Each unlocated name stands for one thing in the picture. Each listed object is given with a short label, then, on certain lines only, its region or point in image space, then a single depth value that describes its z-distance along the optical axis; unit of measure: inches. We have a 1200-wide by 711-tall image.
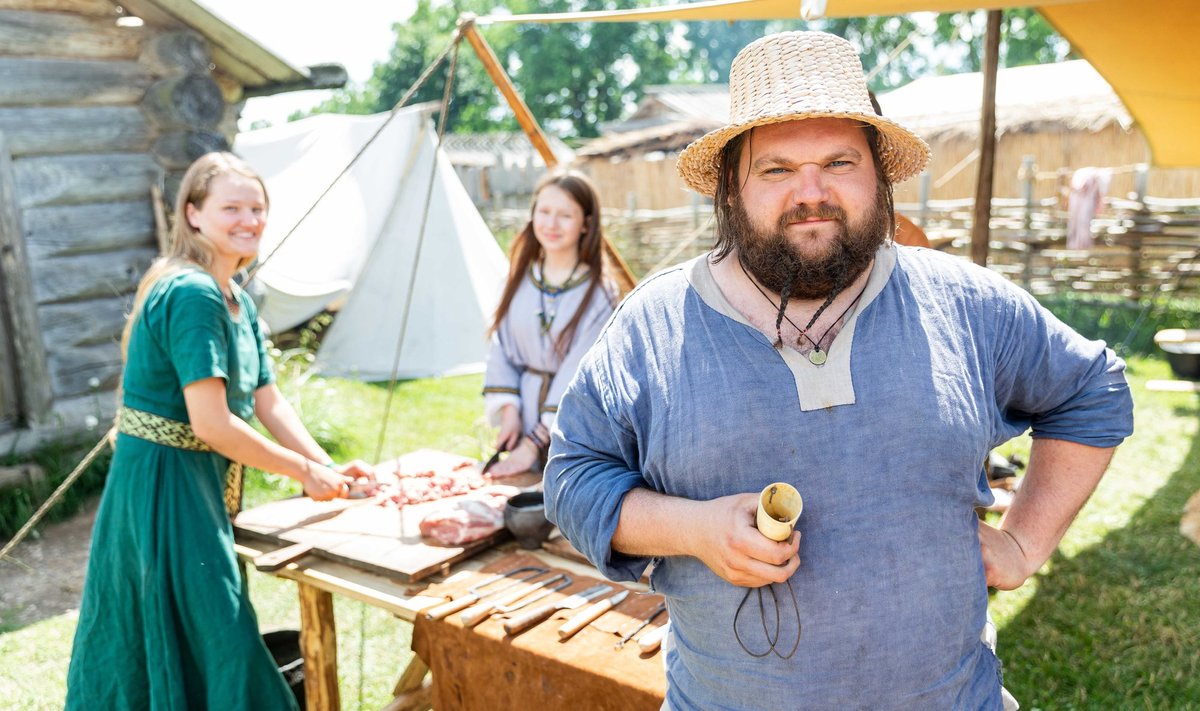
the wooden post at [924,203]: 443.9
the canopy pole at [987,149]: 174.9
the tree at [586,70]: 1550.2
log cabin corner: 202.7
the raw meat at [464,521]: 98.0
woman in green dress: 94.3
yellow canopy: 135.5
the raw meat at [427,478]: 114.0
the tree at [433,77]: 1562.5
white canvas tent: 349.7
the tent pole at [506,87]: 135.2
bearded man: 54.2
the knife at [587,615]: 79.8
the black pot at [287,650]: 122.0
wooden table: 91.4
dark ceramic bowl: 98.1
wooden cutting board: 94.2
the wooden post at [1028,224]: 402.9
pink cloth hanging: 373.4
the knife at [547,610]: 80.7
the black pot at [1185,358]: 236.2
